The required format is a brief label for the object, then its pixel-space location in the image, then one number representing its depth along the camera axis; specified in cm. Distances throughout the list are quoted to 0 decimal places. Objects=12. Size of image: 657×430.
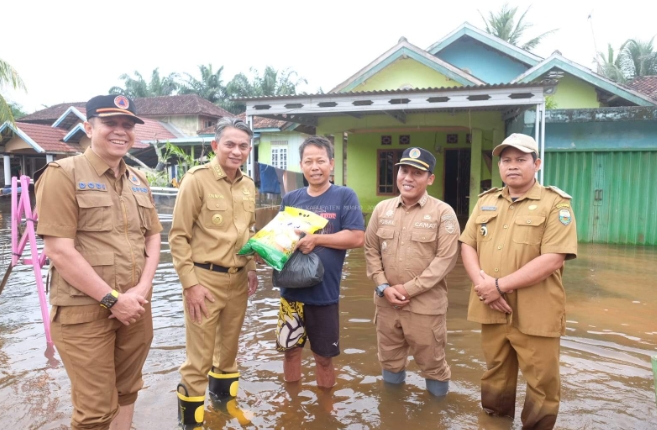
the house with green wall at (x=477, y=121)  925
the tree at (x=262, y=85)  3353
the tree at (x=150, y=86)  3719
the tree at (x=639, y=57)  2498
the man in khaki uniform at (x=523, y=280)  264
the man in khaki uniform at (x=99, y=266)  221
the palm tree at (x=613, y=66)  2392
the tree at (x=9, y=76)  1304
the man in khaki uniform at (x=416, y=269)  310
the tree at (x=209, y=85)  3528
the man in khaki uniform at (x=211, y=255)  284
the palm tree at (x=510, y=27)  2330
